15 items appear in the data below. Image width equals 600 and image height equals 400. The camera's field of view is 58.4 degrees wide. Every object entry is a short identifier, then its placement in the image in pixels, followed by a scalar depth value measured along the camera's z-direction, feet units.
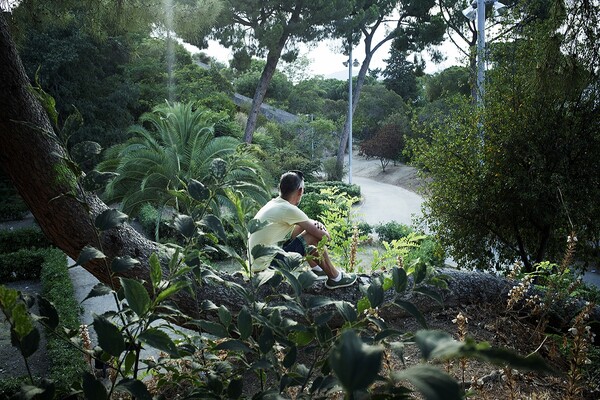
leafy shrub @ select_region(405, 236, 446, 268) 22.61
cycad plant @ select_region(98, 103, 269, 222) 34.55
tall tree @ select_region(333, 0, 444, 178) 64.39
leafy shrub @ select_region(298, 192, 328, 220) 46.14
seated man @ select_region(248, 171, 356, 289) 9.87
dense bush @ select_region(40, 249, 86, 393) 15.99
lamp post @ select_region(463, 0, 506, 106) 22.63
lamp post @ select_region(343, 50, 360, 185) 70.08
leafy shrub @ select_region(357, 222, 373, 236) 43.50
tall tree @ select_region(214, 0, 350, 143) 53.06
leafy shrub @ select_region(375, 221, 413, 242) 42.60
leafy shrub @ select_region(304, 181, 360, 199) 58.29
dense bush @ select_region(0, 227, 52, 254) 33.88
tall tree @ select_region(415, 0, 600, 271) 18.89
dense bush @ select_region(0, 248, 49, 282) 29.17
